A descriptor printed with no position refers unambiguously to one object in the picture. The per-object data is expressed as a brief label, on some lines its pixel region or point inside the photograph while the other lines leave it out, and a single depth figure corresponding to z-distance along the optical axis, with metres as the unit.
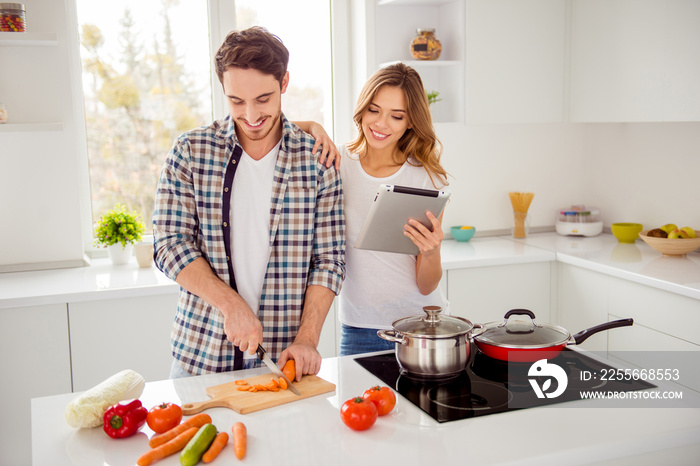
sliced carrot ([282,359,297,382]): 1.56
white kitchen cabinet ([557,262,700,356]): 2.51
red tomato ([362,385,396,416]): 1.38
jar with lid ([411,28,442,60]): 3.19
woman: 2.01
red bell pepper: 1.31
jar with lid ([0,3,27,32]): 2.70
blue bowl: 3.49
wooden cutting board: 1.43
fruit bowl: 2.93
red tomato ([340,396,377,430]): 1.31
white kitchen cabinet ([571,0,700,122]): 2.76
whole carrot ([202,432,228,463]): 1.21
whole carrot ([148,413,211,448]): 1.26
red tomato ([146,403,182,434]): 1.32
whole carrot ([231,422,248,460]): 1.22
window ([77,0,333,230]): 3.16
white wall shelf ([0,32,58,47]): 2.68
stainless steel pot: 1.51
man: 1.66
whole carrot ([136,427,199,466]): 1.21
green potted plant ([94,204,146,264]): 3.02
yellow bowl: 3.35
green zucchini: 1.19
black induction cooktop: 1.43
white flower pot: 3.05
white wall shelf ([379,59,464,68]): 3.17
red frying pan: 1.53
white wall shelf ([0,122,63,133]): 2.71
